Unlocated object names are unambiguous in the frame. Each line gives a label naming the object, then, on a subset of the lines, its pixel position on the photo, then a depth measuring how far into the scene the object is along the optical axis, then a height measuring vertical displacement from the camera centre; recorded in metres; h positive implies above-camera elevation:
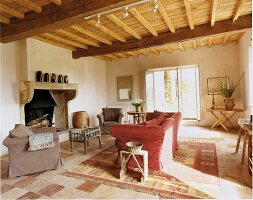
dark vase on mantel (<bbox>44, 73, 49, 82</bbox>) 5.05 +0.62
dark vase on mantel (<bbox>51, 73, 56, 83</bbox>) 5.29 +0.62
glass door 6.87 +0.23
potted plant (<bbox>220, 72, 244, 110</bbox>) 5.63 +0.11
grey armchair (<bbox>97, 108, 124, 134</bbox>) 5.77 -0.62
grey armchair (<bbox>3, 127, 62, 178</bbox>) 2.97 -0.95
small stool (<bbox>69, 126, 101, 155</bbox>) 4.02 -0.80
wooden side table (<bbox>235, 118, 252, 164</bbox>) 2.73 -0.51
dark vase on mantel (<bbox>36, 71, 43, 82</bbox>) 4.85 +0.63
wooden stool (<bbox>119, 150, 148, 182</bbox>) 2.74 -0.95
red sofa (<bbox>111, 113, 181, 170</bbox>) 2.89 -0.65
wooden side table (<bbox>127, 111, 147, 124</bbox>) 5.90 -0.61
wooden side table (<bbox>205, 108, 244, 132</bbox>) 5.96 -0.73
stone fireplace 4.50 -0.02
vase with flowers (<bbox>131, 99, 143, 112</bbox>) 5.97 -0.24
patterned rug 2.45 -1.20
